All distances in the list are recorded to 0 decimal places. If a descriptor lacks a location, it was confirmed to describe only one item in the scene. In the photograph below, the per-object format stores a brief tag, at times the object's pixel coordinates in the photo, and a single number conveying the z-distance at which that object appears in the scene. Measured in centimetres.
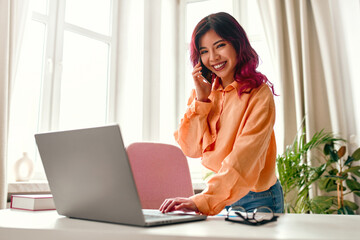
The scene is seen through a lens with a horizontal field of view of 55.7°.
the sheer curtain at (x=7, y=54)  218
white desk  59
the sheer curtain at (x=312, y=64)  276
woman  115
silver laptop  68
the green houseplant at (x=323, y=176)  246
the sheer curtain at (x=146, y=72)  345
